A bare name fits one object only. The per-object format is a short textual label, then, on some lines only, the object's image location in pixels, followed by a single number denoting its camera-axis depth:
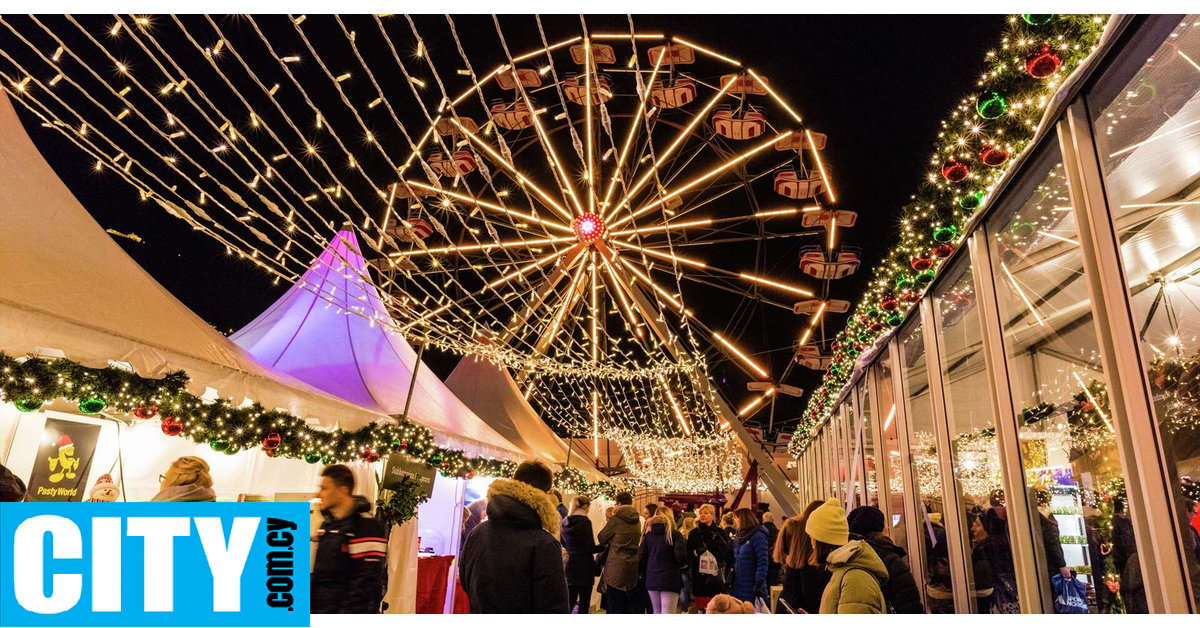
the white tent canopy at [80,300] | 3.09
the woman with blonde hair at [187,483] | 3.11
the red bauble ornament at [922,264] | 4.27
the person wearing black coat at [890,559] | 2.93
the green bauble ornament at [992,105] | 2.83
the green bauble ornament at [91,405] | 3.51
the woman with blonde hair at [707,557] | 6.28
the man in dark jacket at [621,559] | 5.75
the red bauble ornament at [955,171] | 3.36
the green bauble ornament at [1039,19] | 2.51
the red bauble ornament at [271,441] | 4.80
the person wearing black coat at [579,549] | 5.71
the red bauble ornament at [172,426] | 4.10
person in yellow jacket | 2.75
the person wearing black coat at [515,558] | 2.74
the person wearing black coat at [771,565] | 7.74
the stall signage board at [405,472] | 5.68
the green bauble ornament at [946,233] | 3.88
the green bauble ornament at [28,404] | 3.24
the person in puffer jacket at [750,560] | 6.23
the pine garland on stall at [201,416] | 3.25
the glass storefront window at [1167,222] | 2.10
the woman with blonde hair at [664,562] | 5.80
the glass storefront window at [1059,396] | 2.61
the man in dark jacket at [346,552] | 2.86
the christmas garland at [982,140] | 2.51
